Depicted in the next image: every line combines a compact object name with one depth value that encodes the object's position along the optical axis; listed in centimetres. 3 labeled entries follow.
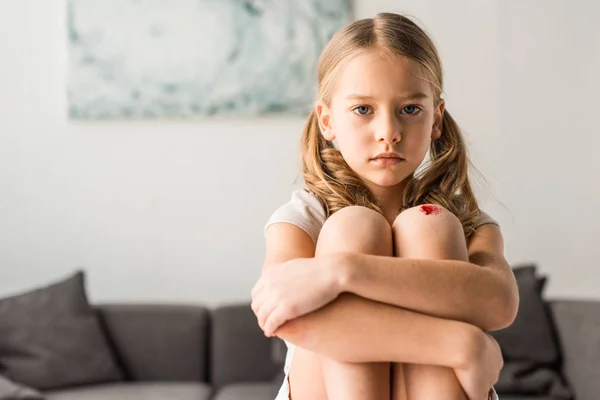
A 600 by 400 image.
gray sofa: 315
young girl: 132
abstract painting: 379
